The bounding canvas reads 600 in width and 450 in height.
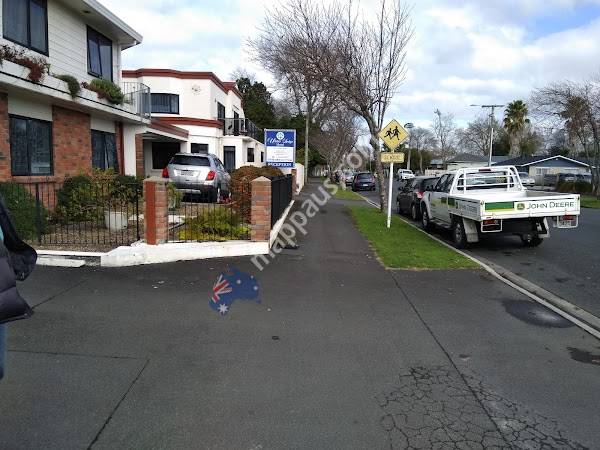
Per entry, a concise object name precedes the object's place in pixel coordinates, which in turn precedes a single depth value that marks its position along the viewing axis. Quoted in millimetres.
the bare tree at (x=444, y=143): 83188
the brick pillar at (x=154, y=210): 8531
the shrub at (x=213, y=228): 9327
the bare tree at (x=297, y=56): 15648
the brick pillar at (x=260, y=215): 9367
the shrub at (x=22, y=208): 8852
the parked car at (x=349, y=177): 51838
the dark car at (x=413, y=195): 16516
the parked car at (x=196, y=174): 15281
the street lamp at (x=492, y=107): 40281
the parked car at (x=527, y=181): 37600
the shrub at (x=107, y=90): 13383
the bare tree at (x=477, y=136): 85438
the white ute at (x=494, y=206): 9844
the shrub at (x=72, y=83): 11597
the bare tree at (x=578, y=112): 31188
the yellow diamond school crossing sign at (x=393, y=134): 13281
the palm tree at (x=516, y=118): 68188
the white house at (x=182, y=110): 25828
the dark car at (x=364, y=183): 39406
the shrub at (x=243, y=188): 11031
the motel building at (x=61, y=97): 10539
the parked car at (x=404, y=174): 55256
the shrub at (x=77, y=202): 10781
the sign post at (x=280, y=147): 17641
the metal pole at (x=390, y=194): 13009
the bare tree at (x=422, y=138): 91062
